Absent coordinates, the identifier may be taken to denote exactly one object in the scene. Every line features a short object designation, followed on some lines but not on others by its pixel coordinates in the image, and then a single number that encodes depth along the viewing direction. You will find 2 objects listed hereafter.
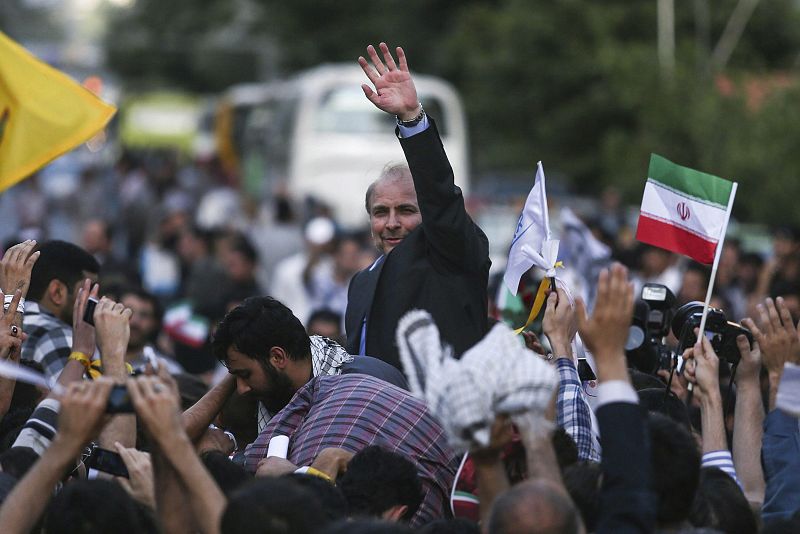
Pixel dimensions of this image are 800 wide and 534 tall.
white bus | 58.78
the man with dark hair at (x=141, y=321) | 17.77
